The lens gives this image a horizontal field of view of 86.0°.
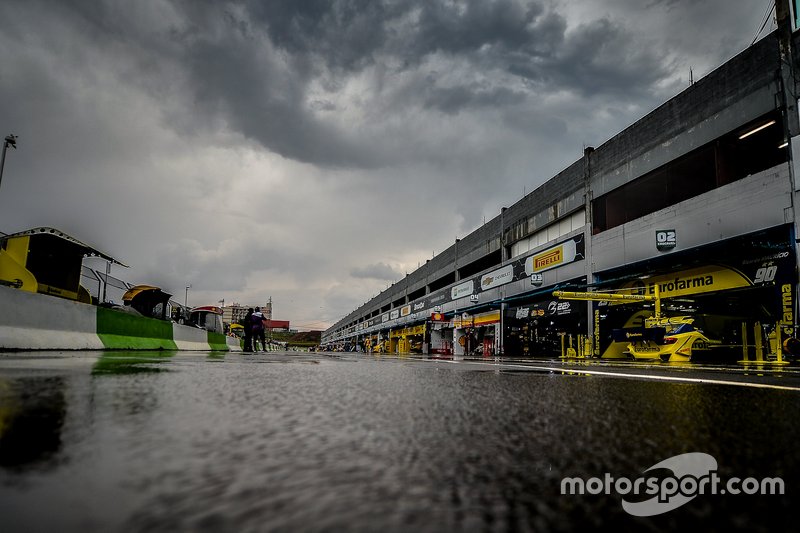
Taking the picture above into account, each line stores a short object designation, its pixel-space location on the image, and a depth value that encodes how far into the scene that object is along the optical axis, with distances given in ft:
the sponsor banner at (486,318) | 91.81
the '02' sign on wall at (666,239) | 49.16
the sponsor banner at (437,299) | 120.37
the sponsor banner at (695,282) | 44.83
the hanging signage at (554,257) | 67.56
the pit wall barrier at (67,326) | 20.01
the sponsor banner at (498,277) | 86.69
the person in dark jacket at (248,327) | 51.77
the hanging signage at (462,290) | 104.26
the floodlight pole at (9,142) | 50.90
